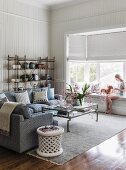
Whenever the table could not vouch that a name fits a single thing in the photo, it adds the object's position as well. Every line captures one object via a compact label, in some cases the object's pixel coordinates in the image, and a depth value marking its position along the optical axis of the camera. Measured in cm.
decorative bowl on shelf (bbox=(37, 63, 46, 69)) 745
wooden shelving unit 679
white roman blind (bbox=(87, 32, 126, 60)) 716
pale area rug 378
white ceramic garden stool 357
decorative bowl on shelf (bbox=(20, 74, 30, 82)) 695
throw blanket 370
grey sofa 359
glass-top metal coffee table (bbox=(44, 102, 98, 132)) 507
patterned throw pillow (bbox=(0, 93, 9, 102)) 501
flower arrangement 561
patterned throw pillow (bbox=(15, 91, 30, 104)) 591
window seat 692
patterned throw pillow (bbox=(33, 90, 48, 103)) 643
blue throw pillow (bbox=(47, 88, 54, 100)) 688
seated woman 704
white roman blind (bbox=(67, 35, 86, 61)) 781
